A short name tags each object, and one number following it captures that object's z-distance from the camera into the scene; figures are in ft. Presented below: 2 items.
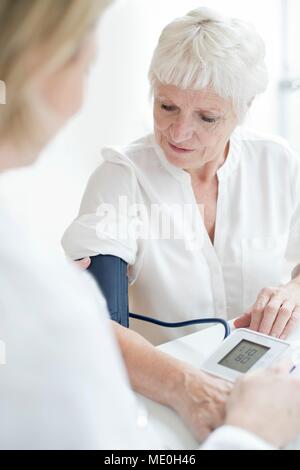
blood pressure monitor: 3.05
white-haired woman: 4.08
